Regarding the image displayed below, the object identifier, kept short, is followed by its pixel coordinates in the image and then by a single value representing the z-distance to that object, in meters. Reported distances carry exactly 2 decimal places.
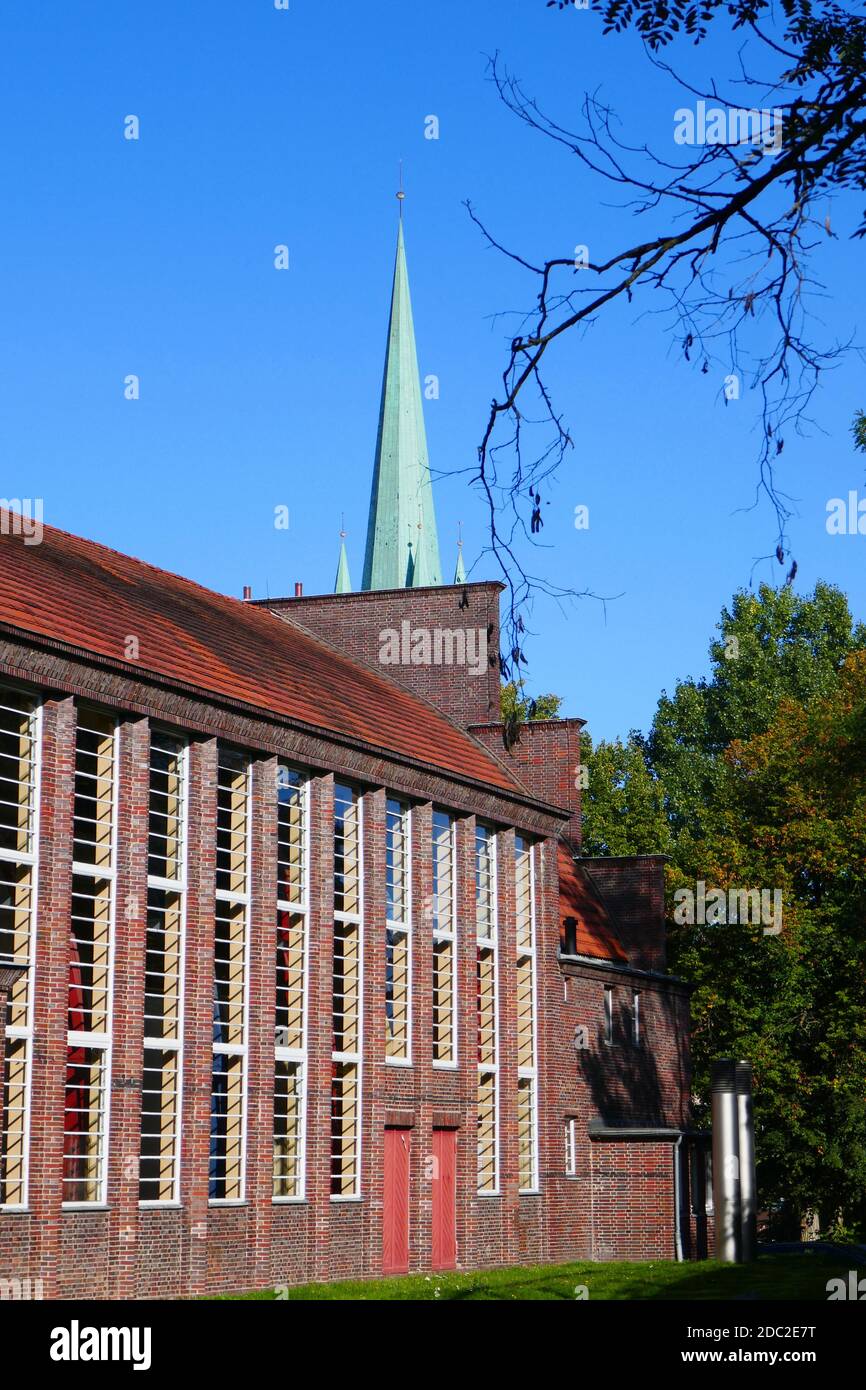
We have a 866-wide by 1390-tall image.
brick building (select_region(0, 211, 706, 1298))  23.20
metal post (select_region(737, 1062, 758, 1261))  36.72
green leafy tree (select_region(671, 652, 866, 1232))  49.31
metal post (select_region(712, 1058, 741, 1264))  36.72
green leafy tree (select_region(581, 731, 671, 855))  59.03
